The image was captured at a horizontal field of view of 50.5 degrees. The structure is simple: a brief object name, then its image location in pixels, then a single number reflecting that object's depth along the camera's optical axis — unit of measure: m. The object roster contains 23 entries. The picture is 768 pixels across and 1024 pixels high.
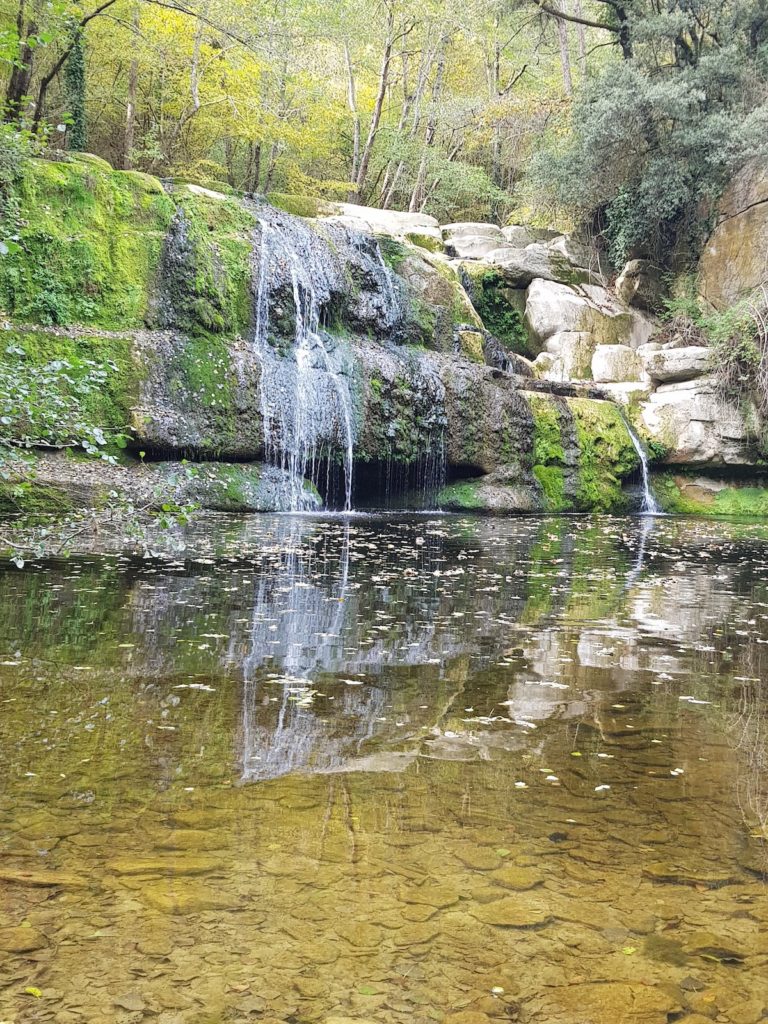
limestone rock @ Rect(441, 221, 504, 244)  22.59
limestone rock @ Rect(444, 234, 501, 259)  21.81
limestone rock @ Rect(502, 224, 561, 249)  23.45
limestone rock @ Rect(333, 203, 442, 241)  21.75
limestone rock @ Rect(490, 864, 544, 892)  2.36
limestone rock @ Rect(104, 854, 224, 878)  2.31
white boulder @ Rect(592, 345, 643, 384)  19.39
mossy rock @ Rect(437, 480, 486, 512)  15.09
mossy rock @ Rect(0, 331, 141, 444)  11.18
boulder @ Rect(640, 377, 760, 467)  17.48
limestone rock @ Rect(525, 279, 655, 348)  20.44
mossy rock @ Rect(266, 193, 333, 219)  20.90
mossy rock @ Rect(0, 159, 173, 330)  12.29
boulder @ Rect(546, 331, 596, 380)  19.91
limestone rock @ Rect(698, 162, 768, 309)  19.58
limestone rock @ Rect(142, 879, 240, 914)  2.15
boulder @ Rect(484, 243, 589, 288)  21.12
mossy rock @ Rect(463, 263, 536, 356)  20.75
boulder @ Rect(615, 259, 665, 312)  22.14
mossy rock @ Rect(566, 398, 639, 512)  16.47
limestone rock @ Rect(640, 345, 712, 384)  18.25
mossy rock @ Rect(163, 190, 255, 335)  13.57
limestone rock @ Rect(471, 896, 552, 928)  2.18
